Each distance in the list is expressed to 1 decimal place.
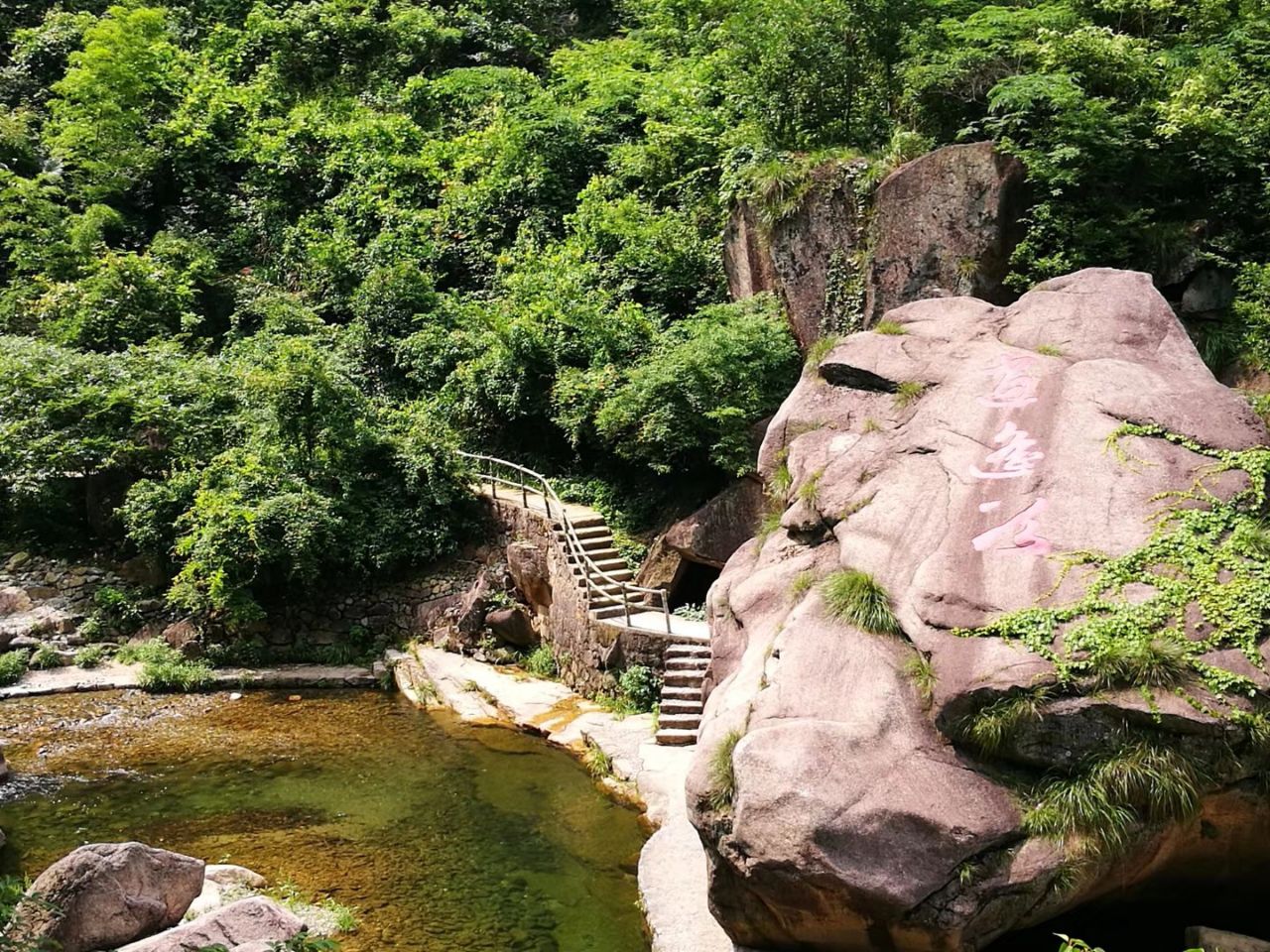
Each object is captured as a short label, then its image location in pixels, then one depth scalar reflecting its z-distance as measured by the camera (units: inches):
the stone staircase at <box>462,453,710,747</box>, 506.6
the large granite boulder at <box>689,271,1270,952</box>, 268.7
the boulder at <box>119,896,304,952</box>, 316.8
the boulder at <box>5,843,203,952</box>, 323.3
